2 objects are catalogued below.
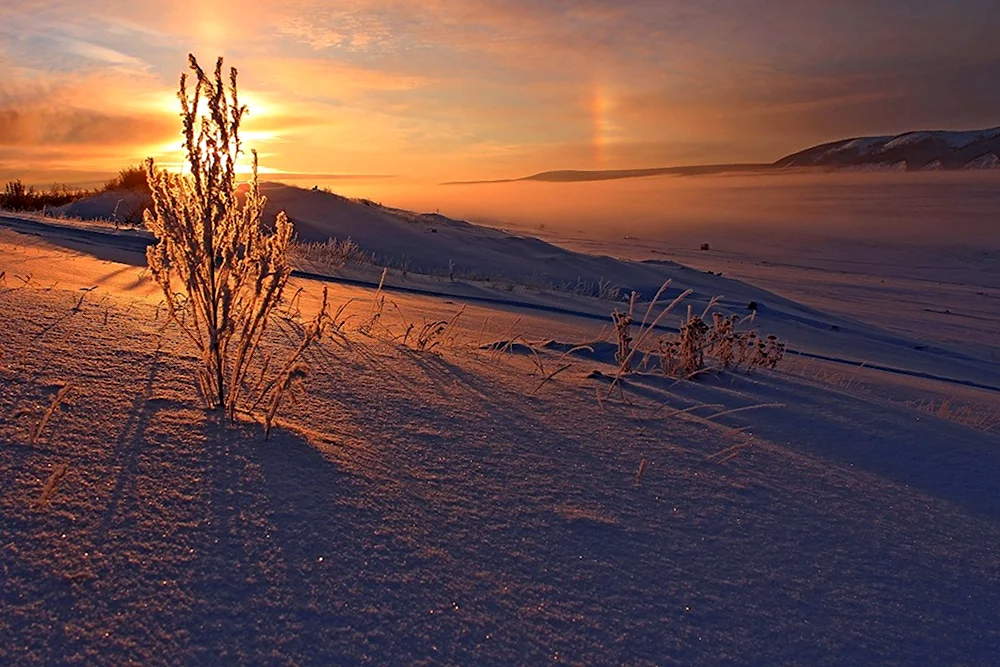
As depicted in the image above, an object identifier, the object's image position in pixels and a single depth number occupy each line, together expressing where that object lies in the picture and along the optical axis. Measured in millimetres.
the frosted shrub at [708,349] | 3420
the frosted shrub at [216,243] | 2047
